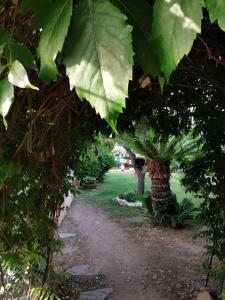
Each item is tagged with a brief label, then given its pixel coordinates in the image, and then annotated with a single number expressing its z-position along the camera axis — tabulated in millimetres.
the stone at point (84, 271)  4319
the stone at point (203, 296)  3290
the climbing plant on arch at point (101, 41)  291
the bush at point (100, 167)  11204
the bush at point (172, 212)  6625
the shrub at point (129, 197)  9041
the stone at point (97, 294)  3613
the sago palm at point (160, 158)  6436
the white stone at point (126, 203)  8672
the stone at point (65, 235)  6076
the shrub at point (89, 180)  11095
